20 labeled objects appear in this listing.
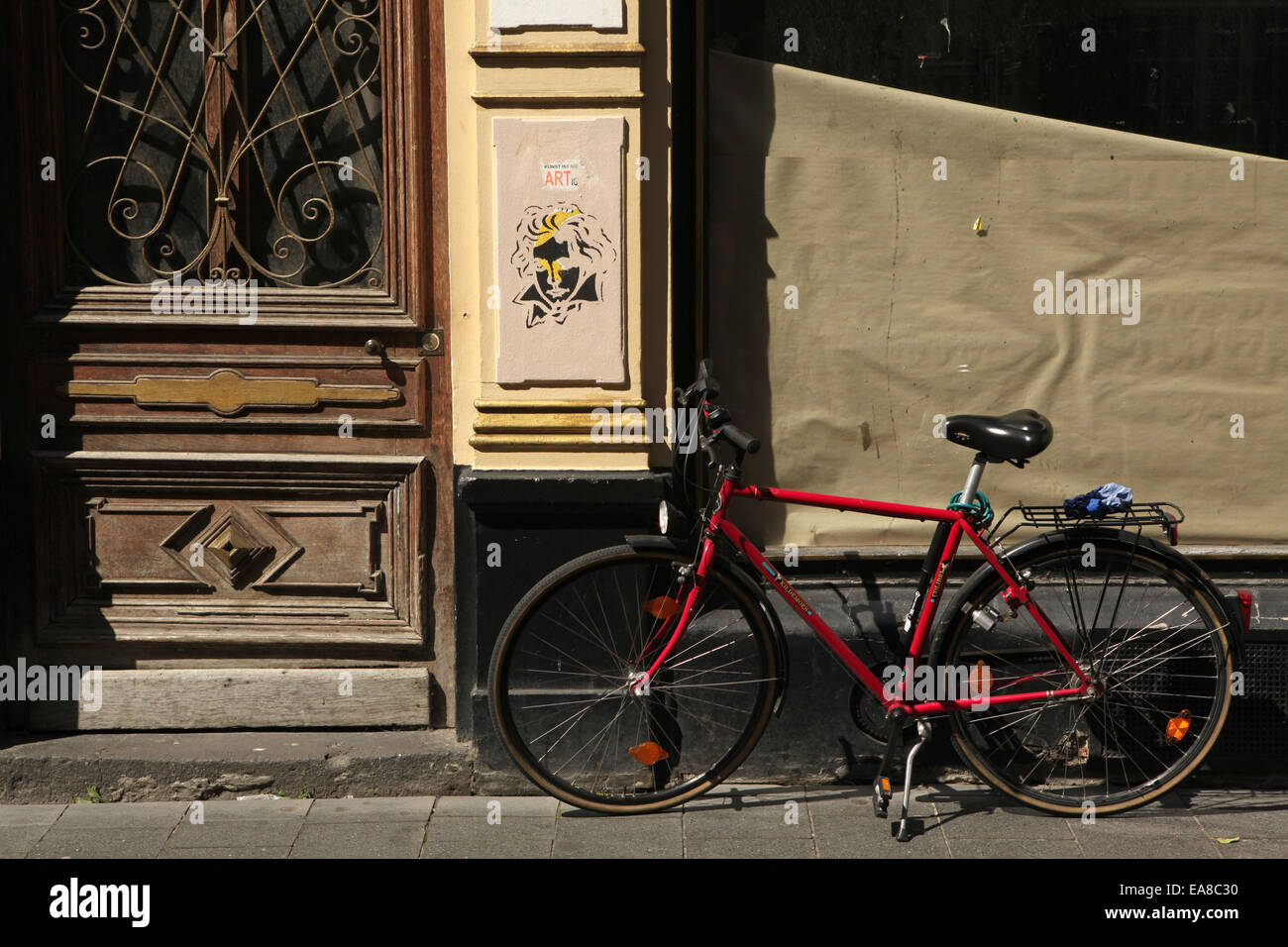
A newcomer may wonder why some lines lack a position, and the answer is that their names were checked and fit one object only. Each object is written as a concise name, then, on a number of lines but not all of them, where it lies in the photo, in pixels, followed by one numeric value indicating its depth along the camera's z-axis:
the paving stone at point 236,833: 4.45
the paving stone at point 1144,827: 4.43
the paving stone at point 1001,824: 4.44
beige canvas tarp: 4.84
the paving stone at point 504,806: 4.65
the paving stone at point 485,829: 4.47
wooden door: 4.81
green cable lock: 4.36
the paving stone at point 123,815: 4.61
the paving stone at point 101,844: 4.38
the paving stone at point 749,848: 4.33
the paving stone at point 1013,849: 4.31
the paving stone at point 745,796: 4.68
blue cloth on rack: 4.34
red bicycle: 4.36
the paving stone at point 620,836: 4.35
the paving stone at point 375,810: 4.63
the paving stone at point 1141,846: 4.29
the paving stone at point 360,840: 4.37
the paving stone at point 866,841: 4.32
